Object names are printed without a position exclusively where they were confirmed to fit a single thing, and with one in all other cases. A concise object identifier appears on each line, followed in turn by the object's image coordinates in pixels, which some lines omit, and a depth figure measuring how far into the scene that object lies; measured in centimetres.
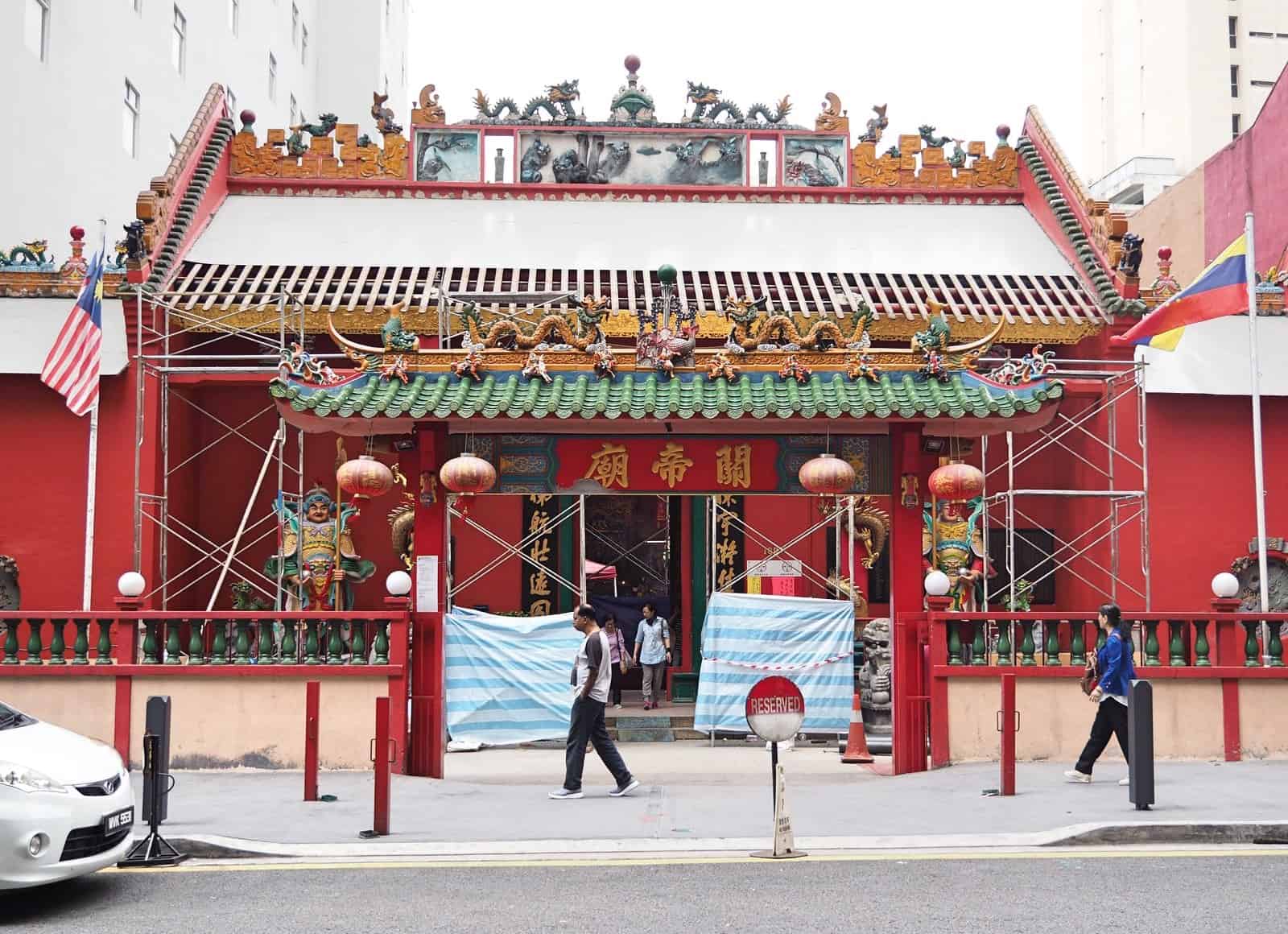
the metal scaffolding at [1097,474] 2033
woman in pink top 2078
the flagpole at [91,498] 1986
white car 825
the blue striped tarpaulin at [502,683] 1523
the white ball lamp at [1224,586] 1465
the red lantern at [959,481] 1377
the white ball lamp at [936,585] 1447
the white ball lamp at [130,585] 1433
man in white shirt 1272
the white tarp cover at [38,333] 2020
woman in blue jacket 1266
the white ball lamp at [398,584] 1441
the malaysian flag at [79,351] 1891
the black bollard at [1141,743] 1117
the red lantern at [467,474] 1390
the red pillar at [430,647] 1435
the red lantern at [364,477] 1430
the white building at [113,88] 2339
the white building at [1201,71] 5178
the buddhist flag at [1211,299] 1831
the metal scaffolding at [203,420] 2028
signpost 991
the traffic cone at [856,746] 1658
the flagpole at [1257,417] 1789
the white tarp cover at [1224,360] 2081
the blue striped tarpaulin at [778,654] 1598
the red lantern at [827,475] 1382
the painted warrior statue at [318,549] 2116
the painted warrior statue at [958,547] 2041
